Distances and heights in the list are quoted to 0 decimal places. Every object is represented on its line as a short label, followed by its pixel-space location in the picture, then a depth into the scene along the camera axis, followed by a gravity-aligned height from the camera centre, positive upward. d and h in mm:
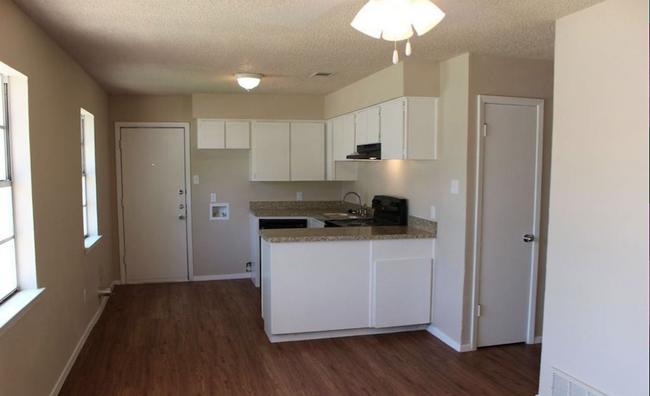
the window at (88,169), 4609 +17
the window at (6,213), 2535 -229
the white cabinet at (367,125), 4461 +458
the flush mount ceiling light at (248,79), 4340 +842
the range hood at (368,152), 4426 +194
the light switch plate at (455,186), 3764 -105
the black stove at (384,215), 4555 -415
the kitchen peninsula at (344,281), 3910 -913
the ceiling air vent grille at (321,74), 4387 +908
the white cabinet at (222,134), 5711 +451
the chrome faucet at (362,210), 5610 -450
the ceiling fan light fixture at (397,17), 2146 +712
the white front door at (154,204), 5867 -405
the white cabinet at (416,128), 3969 +373
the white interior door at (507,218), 3744 -360
